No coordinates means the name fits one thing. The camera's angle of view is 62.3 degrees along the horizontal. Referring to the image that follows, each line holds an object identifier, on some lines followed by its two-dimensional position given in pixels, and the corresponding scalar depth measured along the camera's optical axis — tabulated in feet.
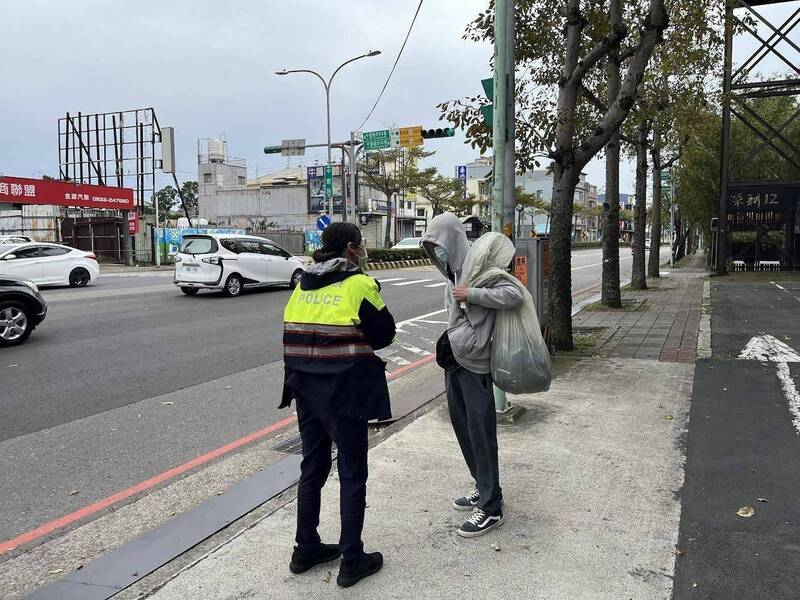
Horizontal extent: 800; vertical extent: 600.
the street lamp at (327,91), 100.23
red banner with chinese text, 95.14
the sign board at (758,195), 74.13
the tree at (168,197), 296.38
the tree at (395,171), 151.54
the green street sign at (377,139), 94.07
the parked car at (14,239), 88.90
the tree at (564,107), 27.04
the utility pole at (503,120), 18.95
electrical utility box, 22.54
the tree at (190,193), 300.59
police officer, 9.80
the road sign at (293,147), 96.07
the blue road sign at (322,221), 79.18
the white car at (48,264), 59.57
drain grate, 16.62
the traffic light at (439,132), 84.74
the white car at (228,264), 53.26
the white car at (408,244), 133.69
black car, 30.91
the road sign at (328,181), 109.29
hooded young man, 11.24
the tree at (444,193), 163.43
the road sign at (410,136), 89.57
